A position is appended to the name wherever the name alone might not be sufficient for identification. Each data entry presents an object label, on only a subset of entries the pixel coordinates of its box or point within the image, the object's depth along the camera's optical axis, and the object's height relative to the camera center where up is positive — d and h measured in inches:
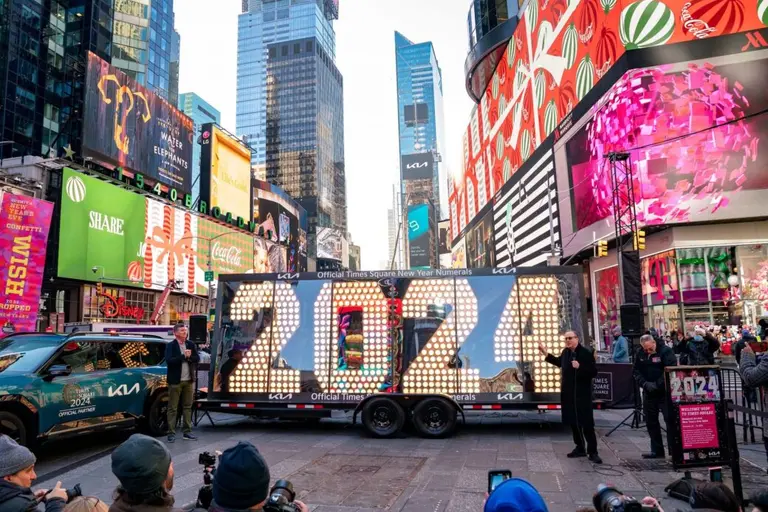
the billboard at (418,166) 6894.7 +1960.1
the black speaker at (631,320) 559.5 -6.1
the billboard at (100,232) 1485.0 +277.7
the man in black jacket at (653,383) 316.2 -40.7
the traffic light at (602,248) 1038.8 +129.3
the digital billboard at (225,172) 2346.2 +691.4
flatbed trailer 403.2 -18.7
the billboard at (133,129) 1678.2 +682.7
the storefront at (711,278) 1045.8 +69.6
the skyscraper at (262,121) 7613.2 +2911.6
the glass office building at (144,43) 2972.4 +1630.5
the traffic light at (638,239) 823.1 +115.3
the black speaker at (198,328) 510.0 -4.5
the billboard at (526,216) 1676.9 +369.6
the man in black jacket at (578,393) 316.8 -47.0
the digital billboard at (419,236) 4886.8 +756.8
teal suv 316.2 -38.4
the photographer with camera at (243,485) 98.0 -29.7
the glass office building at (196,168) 6895.2 +2124.9
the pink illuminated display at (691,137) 1050.1 +352.2
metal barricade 254.9 -78.9
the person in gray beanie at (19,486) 120.4 -37.2
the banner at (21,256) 981.8 +133.1
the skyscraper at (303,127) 6505.9 +2440.9
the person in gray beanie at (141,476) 107.4 -30.2
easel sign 261.9 -51.7
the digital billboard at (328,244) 4830.2 +700.6
